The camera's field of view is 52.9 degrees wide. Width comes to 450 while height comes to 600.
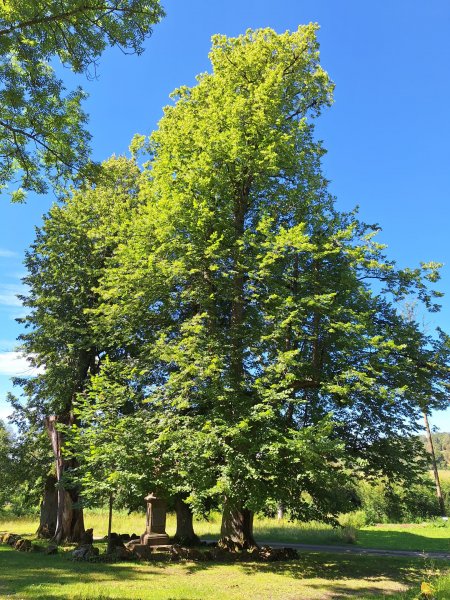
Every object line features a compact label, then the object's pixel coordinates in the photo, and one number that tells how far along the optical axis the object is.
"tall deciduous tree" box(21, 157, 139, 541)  20.70
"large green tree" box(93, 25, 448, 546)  12.77
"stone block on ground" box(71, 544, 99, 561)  14.80
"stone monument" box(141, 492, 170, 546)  17.20
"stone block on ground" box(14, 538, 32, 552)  17.48
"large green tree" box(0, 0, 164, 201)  7.05
